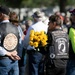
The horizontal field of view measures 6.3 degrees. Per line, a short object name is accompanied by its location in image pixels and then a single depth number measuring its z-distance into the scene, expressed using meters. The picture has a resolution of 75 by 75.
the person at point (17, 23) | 15.41
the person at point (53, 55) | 13.13
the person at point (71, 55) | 12.92
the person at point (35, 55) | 15.45
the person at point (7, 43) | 12.37
